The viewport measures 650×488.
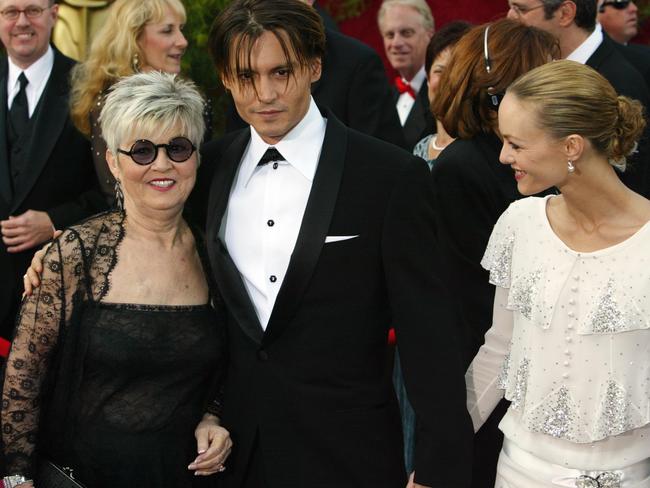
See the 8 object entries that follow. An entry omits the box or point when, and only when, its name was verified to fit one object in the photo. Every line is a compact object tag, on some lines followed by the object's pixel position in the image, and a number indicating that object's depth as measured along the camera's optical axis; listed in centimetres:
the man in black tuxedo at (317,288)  290
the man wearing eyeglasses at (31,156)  480
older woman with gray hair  305
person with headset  348
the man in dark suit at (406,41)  638
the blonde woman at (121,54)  468
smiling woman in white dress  273
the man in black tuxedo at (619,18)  654
